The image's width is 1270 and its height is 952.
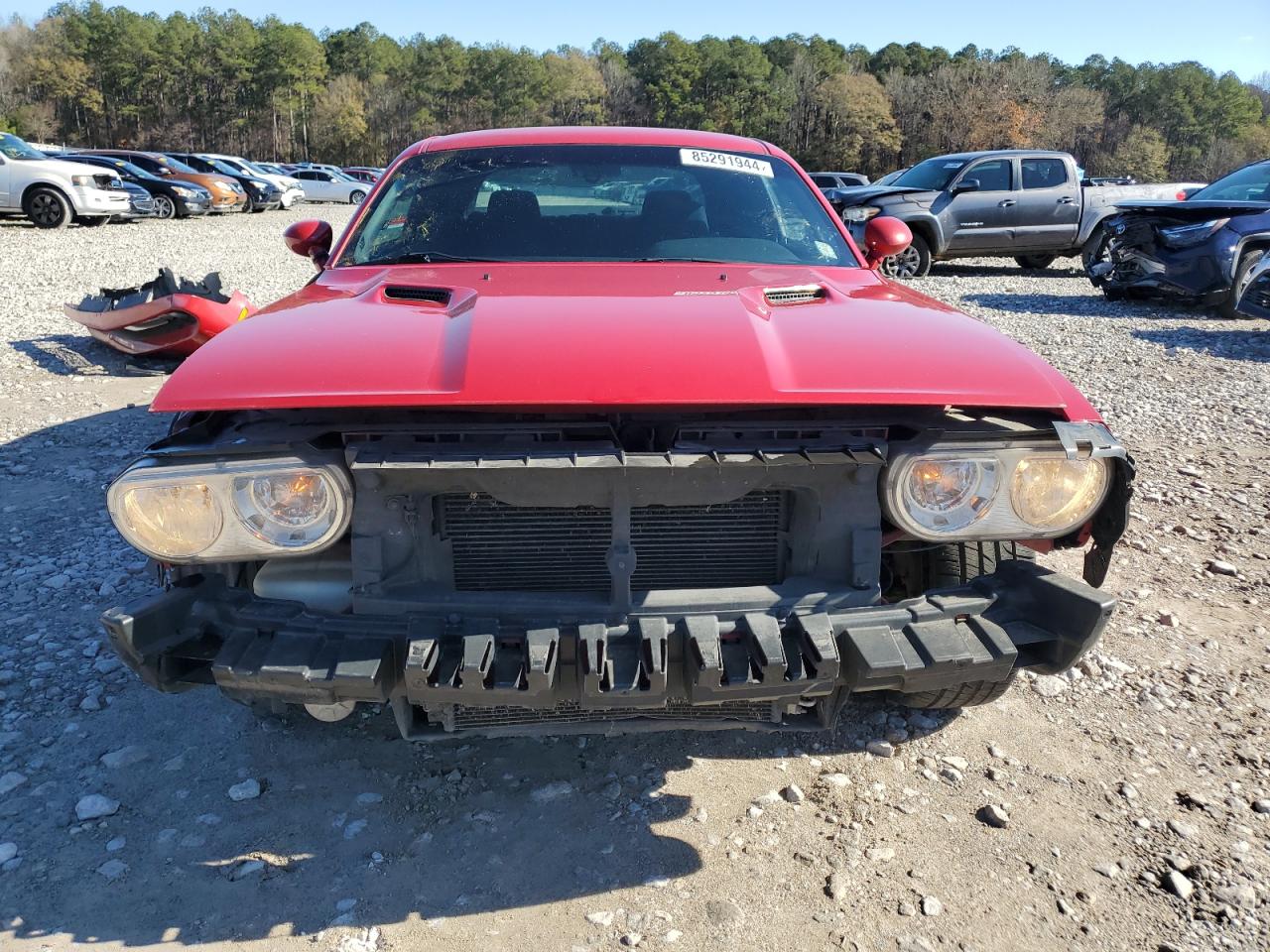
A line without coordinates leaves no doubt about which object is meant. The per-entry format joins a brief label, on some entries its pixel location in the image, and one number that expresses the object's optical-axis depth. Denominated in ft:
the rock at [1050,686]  9.38
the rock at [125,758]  8.10
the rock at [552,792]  7.81
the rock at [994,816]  7.45
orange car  72.23
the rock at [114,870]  6.84
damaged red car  5.83
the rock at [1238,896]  6.58
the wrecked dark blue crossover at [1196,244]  29.99
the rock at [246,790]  7.72
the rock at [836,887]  6.74
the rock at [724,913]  6.51
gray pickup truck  39.91
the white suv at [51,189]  50.85
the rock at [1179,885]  6.70
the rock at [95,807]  7.45
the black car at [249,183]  81.92
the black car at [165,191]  67.72
